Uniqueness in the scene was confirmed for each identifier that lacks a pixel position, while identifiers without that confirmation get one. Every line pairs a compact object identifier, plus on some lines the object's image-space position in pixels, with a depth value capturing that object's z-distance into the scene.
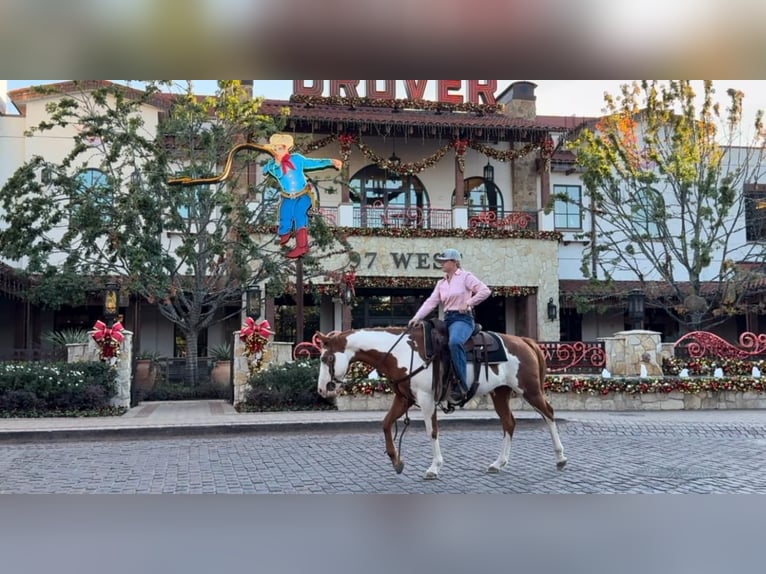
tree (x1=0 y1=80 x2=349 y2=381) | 19.11
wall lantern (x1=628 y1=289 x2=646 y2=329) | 17.98
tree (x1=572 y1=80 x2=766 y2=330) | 21.81
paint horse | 7.83
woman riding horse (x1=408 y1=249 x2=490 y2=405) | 7.91
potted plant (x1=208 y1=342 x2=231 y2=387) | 19.62
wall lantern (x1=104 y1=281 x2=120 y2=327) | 17.36
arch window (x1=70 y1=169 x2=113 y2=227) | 18.91
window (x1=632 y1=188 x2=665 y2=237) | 22.06
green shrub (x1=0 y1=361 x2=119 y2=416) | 14.77
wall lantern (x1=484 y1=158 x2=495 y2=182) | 27.09
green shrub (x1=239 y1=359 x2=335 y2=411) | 15.56
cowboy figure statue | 16.39
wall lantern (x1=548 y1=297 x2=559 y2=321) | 25.02
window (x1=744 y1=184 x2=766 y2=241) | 25.59
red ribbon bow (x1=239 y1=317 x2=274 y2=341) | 16.39
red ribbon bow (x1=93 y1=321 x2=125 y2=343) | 15.76
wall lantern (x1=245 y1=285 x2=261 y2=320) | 19.31
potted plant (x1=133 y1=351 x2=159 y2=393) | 19.09
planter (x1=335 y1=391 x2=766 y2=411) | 15.70
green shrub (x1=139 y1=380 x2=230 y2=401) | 18.69
